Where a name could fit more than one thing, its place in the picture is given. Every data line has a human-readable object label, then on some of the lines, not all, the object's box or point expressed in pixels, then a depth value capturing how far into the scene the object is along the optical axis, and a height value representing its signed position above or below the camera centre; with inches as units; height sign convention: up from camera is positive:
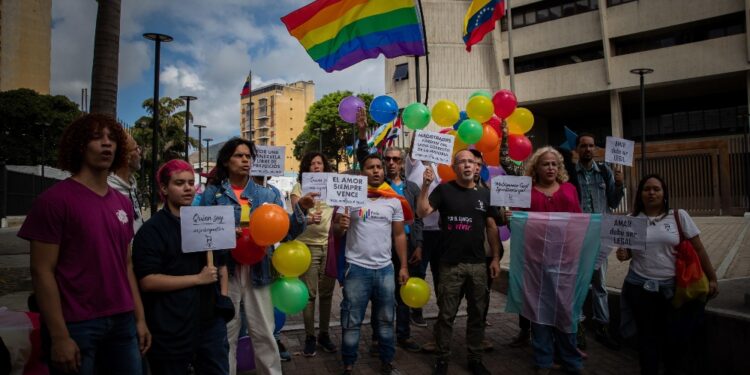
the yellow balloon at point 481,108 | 223.9 +45.5
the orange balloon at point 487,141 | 221.8 +29.7
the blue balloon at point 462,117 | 255.3 +48.8
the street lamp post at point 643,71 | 644.4 +178.8
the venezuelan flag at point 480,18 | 317.7 +126.7
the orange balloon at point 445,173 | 217.0 +14.6
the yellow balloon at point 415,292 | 173.5 -32.5
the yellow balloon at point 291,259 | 147.3 -16.7
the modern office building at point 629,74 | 906.7 +297.2
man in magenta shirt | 87.2 -10.7
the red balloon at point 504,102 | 234.7 +50.4
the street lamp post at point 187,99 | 719.6 +166.9
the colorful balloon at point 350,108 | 241.3 +49.9
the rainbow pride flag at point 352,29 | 277.3 +104.3
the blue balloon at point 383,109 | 247.1 +50.2
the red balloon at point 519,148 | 225.1 +26.4
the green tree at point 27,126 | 1221.7 +216.5
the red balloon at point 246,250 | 141.5 -13.5
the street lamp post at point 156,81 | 452.1 +128.2
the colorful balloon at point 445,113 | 234.1 +45.4
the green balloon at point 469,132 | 208.4 +31.7
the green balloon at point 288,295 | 149.8 -28.8
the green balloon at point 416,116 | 226.8 +42.8
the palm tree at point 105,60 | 248.8 +78.2
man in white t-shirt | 163.3 -23.9
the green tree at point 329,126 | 1692.9 +284.0
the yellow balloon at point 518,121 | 248.1 +43.3
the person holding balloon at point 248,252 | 145.2 -14.3
